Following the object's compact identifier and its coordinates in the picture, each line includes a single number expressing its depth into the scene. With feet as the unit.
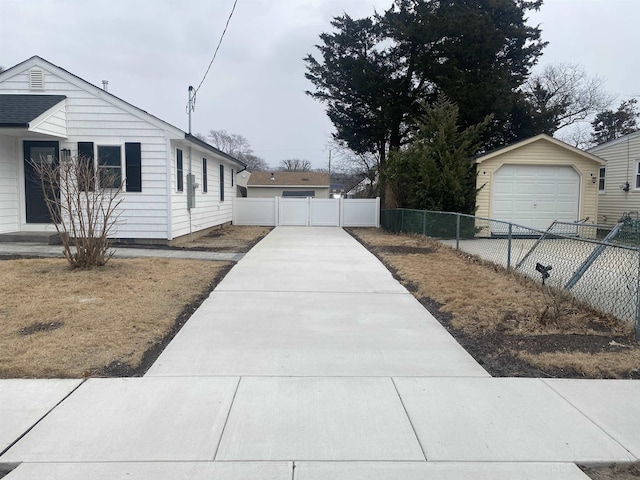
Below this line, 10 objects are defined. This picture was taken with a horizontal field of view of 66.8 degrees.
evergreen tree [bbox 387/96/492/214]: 53.42
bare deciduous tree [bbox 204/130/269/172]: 257.92
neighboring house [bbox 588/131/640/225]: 60.80
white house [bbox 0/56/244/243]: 40.86
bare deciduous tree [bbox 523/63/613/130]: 127.03
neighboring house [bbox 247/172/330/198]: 143.54
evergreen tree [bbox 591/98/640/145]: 128.26
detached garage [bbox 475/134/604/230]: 57.11
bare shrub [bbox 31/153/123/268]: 27.37
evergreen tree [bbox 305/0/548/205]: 69.72
